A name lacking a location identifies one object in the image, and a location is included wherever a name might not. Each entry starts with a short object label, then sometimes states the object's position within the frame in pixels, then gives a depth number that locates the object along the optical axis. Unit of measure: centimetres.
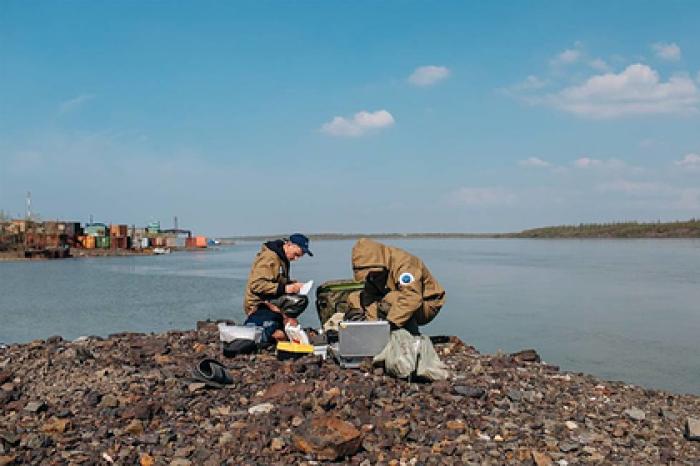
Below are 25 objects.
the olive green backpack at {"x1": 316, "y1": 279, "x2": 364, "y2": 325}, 700
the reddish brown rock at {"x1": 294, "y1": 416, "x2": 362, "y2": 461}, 382
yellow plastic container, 578
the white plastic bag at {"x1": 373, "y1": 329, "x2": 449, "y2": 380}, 506
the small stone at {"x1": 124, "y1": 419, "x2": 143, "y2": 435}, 418
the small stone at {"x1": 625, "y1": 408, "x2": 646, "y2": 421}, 473
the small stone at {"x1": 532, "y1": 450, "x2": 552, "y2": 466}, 387
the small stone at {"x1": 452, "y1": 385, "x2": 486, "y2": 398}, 483
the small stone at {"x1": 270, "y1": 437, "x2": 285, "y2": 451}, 389
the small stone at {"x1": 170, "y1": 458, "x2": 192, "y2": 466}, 375
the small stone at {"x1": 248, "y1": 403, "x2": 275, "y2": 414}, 444
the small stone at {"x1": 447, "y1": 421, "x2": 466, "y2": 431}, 426
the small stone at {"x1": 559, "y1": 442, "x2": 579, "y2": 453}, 405
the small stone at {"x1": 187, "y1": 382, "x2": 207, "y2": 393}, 487
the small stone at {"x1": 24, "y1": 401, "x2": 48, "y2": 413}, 456
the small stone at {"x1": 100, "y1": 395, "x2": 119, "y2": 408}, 458
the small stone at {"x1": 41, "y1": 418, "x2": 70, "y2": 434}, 418
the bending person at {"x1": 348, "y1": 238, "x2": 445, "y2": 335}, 564
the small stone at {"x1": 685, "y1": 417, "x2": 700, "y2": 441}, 439
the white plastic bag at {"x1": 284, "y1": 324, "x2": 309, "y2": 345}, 605
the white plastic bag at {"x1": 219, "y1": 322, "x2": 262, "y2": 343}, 611
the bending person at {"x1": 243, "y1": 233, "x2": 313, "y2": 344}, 616
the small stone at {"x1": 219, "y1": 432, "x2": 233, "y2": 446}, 398
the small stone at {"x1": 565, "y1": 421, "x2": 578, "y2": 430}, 442
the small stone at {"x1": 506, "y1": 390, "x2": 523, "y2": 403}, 492
